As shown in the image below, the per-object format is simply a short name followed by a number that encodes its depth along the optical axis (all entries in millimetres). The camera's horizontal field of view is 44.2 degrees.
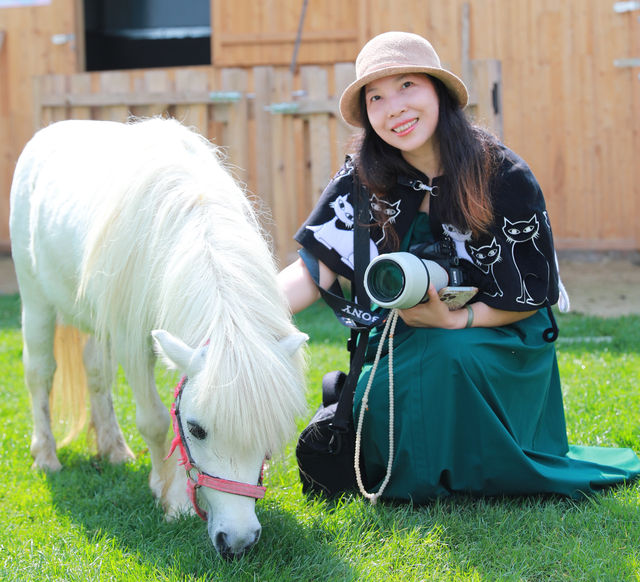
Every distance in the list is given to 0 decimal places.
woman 2598
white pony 2094
